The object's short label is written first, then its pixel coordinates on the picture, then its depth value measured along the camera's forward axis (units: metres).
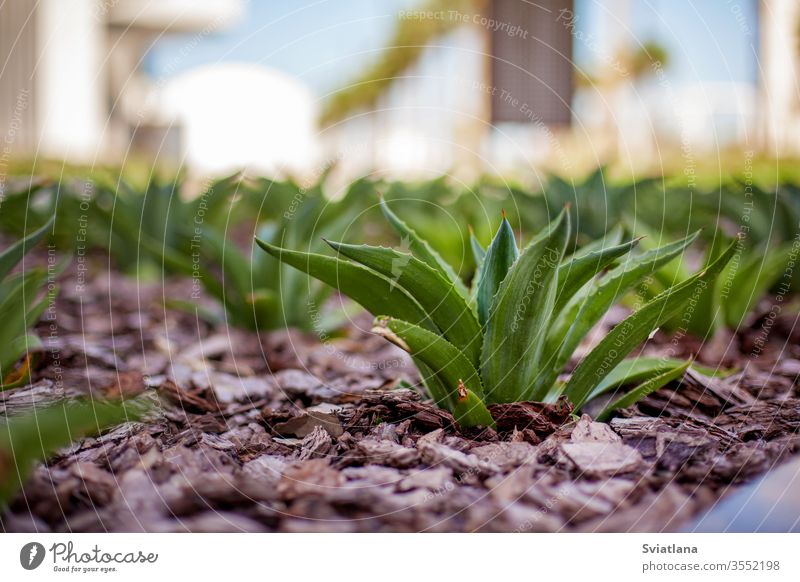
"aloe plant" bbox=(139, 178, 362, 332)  2.55
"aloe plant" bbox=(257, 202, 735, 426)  1.24
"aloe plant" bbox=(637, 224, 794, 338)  2.17
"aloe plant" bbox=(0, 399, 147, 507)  0.92
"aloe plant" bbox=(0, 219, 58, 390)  1.54
